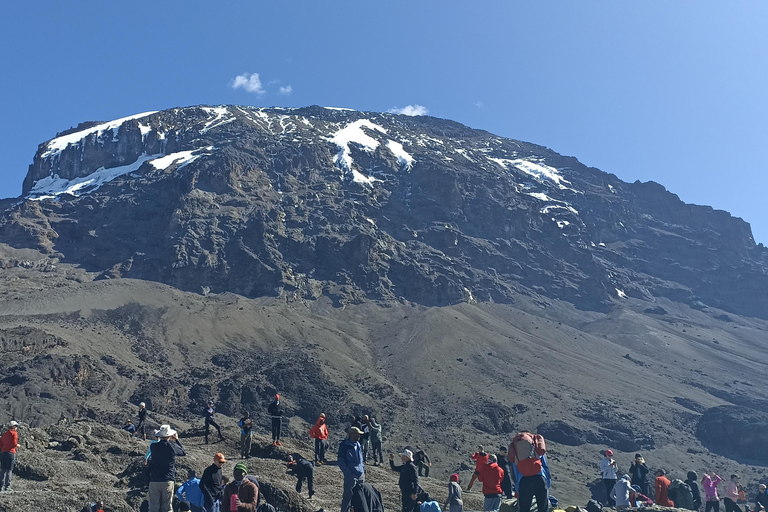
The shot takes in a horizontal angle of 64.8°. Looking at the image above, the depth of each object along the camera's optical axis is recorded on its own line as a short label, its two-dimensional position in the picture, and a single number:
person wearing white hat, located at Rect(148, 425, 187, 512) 10.18
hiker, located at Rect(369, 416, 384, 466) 21.62
